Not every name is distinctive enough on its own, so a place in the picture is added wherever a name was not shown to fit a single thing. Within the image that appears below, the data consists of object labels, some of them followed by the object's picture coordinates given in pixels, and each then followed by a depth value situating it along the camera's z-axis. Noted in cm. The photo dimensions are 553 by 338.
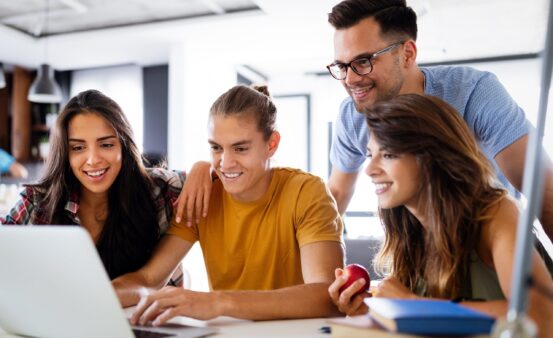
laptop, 83
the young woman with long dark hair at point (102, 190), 172
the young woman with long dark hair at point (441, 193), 118
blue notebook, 72
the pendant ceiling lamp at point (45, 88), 559
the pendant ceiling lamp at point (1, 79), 522
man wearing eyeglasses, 174
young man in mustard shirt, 154
